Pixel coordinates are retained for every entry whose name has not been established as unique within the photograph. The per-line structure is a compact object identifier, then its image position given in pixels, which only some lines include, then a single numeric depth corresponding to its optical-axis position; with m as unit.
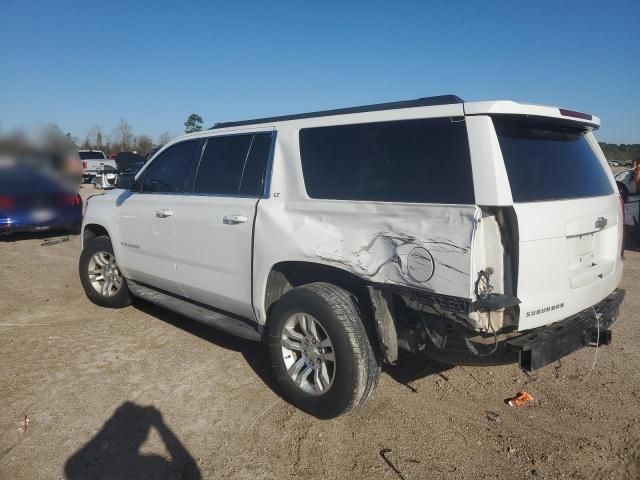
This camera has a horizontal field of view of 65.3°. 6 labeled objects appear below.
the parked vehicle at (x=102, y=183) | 5.83
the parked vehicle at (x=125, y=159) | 27.86
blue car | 8.67
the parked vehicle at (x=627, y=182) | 11.29
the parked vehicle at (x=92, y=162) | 25.83
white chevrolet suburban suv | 2.66
